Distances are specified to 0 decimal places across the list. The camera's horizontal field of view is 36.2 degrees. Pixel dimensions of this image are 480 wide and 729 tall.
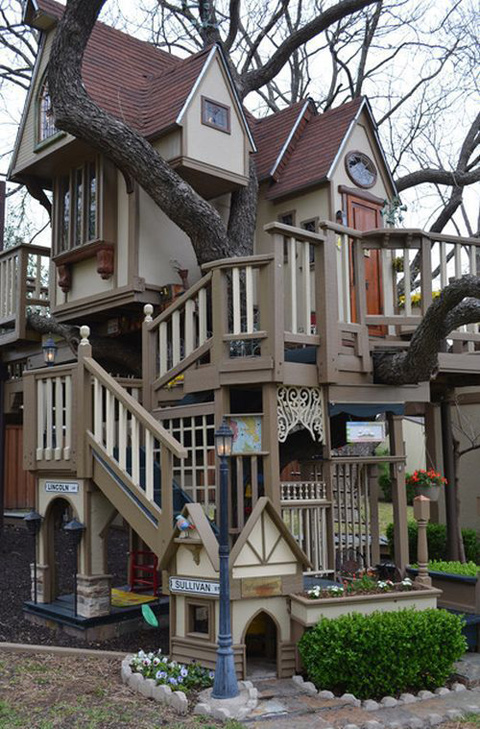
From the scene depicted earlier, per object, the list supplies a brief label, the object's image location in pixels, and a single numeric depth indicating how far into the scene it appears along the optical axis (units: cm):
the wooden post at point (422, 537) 725
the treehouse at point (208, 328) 749
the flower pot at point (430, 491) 1020
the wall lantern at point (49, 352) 944
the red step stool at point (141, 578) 921
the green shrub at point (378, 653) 603
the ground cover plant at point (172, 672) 616
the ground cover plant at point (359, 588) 656
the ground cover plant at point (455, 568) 804
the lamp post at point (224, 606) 591
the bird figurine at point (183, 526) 656
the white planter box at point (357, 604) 631
